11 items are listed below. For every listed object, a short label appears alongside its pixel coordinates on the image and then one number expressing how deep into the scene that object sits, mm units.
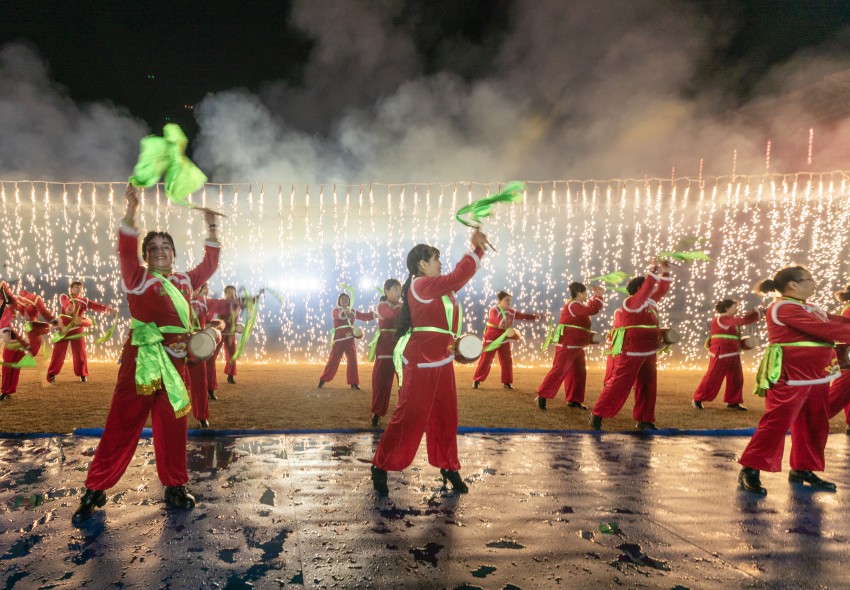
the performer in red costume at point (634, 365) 5535
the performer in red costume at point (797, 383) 3379
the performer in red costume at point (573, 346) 6934
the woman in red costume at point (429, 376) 3184
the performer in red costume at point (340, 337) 8461
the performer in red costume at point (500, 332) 9008
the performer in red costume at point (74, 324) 8539
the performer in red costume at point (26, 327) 6945
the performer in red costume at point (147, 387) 2781
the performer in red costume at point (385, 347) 5574
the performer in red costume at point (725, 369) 7281
